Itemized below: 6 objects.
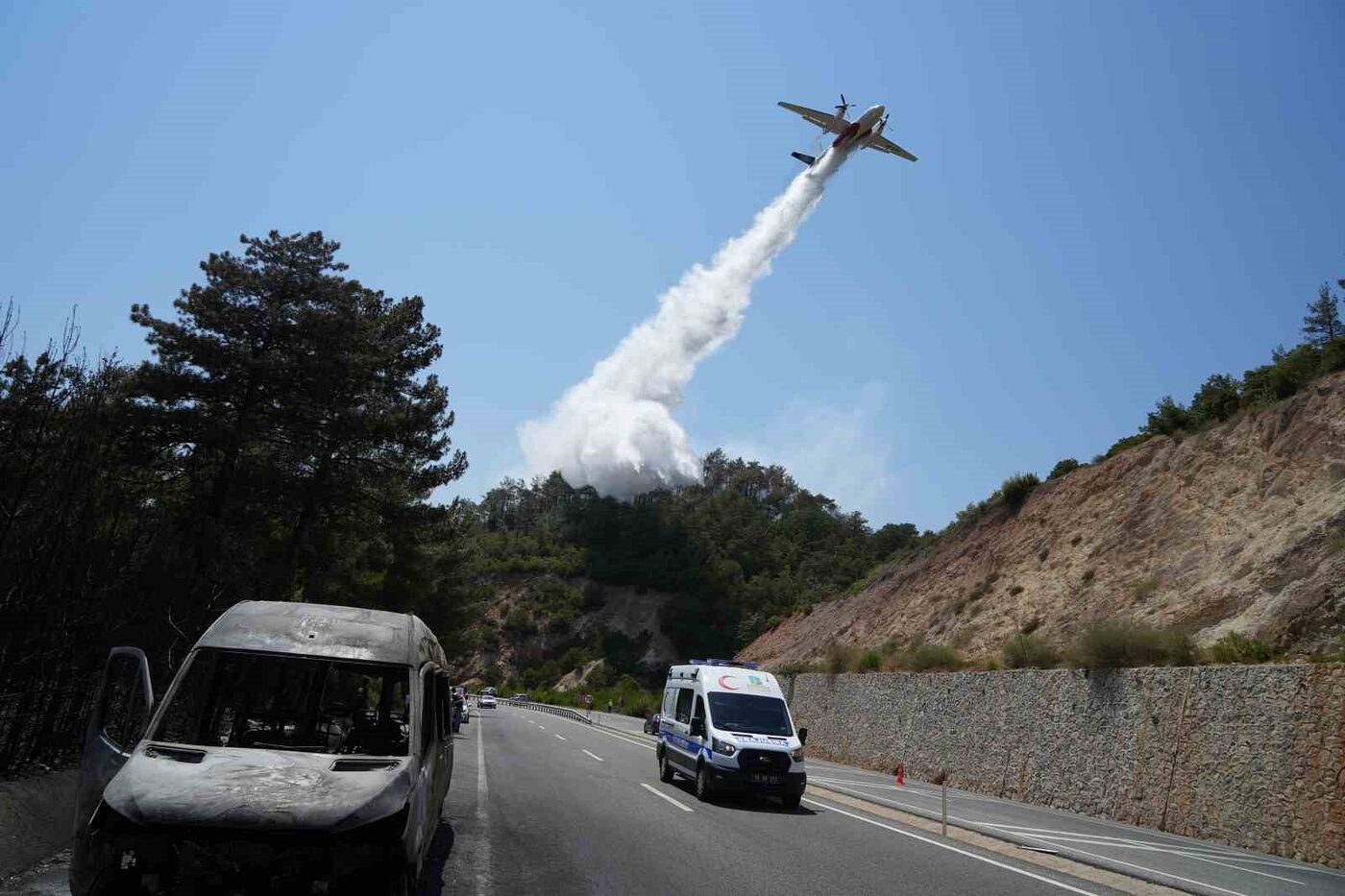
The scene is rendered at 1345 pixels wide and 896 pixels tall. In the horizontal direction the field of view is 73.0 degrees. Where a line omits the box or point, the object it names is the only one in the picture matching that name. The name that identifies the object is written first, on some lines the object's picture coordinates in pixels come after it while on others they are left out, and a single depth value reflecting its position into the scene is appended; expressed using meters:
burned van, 5.22
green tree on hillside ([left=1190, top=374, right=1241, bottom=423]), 37.66
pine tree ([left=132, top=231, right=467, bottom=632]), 22.78
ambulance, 15.12
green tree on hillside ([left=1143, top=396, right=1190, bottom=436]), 40.22
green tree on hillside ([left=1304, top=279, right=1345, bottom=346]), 60.97
